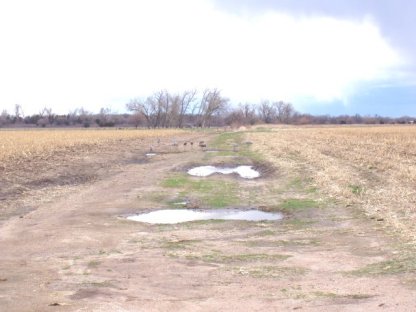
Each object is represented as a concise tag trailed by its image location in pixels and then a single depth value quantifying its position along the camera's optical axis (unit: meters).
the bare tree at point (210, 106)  150.25
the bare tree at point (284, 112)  175.38
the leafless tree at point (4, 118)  151.50
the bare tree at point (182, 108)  149.12
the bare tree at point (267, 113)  174.90
